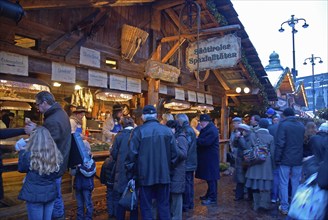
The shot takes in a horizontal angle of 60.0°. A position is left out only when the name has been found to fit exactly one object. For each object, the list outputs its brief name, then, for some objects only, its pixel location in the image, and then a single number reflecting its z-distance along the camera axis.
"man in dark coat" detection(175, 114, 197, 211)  5.86
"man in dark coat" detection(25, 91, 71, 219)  3.49
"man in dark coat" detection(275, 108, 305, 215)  6.04
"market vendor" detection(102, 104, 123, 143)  7.67
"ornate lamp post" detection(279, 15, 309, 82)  19.11
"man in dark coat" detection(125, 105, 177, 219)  4.26
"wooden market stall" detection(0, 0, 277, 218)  5.93
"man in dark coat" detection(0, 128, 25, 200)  3.65
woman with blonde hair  3.23
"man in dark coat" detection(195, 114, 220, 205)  6.48
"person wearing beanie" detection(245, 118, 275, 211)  6.14
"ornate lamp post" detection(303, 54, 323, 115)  26.03
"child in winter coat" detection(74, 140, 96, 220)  4.85
